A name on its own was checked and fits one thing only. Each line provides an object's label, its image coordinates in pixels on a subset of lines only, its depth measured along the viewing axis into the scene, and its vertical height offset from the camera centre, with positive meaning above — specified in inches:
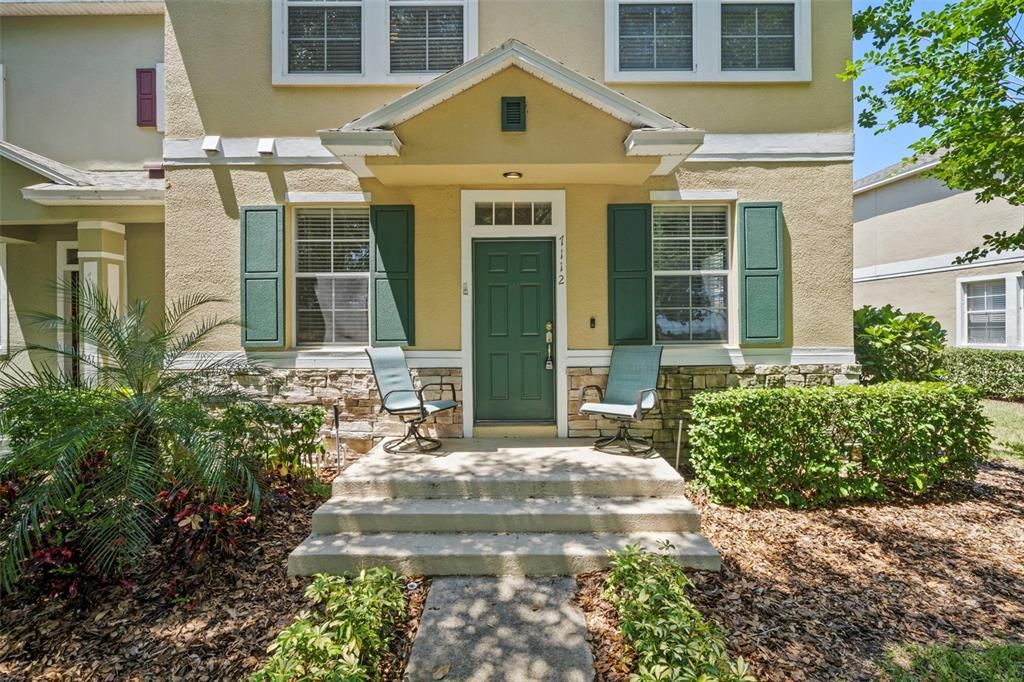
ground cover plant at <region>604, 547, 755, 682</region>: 93.7 -60.4
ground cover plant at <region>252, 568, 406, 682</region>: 93.7 -60.8
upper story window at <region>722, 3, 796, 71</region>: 226.2 +135.2
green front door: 224.4 +5.7
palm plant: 120.1 -25.7
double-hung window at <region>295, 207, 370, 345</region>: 230.1 +28.5
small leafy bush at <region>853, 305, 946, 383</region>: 236.7 -6.1
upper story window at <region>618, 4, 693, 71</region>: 226.7 +133.5
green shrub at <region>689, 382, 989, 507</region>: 178.1 -38.1
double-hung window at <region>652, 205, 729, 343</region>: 229.3 +27.1
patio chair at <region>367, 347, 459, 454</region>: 200.5 -25.4
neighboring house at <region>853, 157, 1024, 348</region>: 406.0 +73.5
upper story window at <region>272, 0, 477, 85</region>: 224.7 +134.5
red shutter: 315.6 +153.0
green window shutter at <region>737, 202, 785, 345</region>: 221.5 +27.3
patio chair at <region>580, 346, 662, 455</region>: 197.2 -24.0
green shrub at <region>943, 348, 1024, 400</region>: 378.9 -27.4
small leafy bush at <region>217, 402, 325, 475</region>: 141.3 -29.7
